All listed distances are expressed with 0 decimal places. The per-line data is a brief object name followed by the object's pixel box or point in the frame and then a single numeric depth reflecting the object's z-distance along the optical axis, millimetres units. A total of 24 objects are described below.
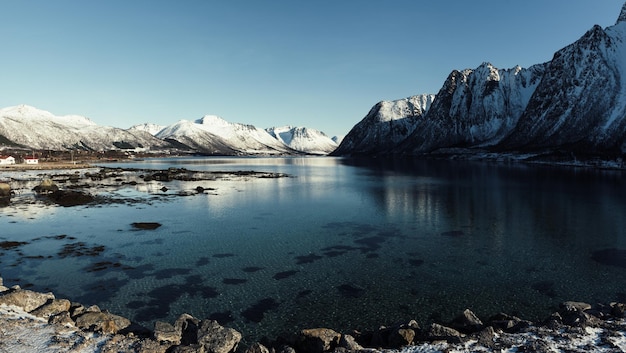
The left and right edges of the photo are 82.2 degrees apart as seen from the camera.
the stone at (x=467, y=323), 16781
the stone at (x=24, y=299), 17250
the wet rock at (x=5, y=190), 64950
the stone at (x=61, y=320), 16062
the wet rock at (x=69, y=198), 59506
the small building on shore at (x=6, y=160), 158912
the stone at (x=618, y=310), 17491
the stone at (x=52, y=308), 16859
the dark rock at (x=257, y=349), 14370
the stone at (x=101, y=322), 15922
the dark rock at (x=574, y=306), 18356
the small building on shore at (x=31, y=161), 168500
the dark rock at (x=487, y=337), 14011
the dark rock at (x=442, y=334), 14586
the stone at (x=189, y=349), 14076
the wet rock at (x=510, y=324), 15773
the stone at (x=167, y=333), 15312
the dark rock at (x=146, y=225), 42156
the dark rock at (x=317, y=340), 15352
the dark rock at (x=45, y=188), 72488
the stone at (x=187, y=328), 15859
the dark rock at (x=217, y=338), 15023
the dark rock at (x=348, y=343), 14694
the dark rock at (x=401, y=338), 14859
